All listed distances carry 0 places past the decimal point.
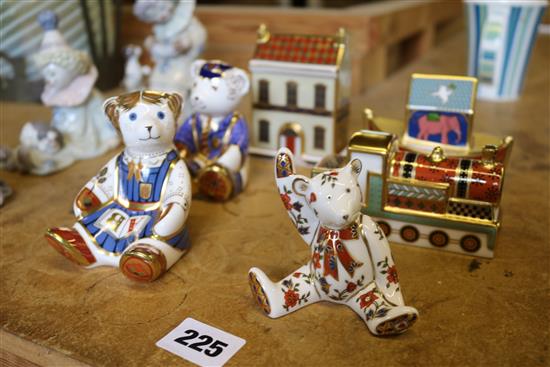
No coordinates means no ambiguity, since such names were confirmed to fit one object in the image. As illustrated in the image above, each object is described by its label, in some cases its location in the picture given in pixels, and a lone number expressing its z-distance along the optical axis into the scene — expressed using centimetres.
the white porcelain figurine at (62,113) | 48
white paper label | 29
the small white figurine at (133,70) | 59
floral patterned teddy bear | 29
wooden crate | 71
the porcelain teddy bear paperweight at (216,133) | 44
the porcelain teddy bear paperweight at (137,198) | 35
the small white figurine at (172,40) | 54
